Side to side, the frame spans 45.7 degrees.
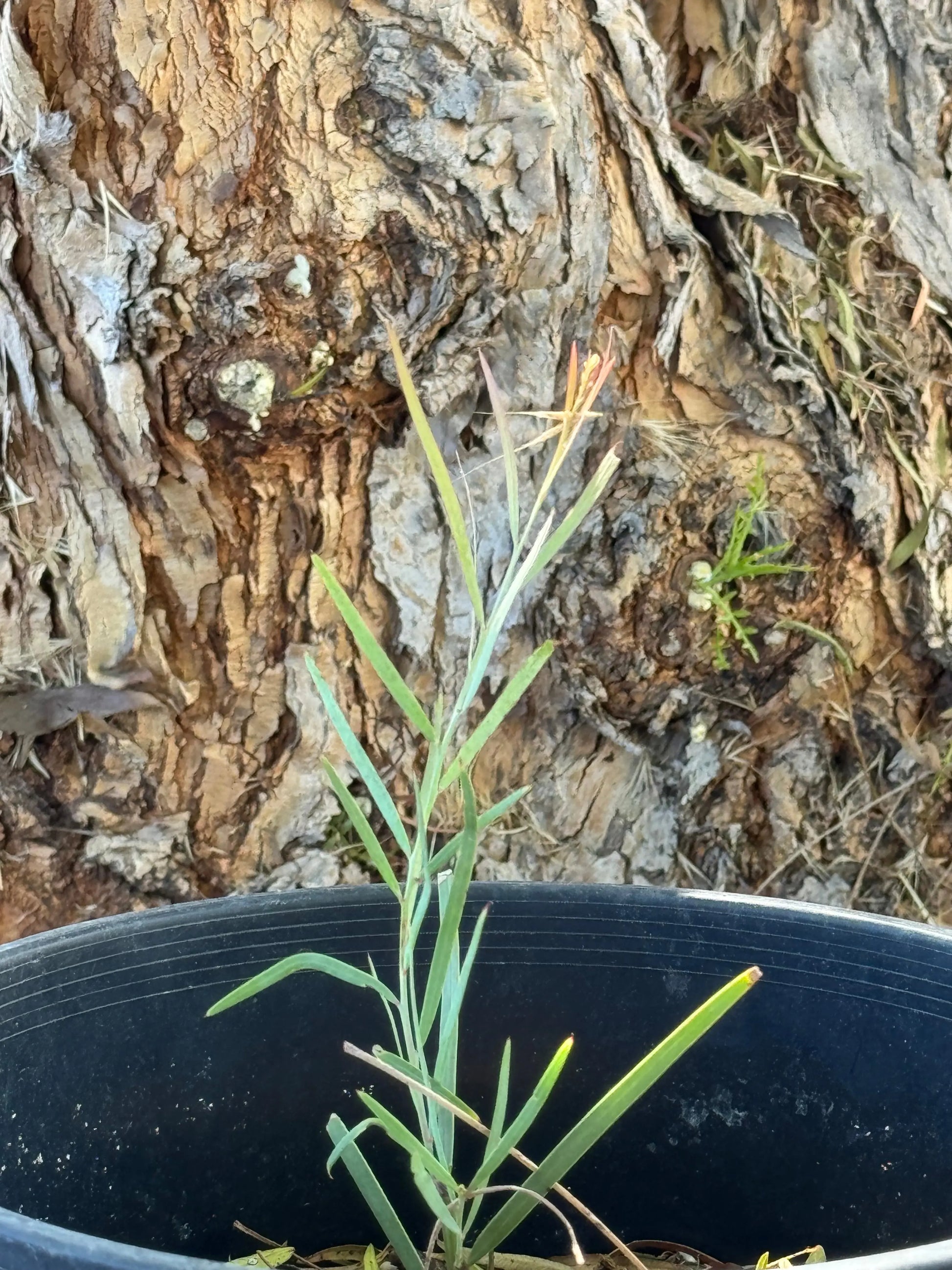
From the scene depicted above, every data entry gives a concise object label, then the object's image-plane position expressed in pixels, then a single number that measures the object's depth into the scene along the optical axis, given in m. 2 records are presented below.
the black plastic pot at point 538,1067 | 0.64
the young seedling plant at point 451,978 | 0.46
